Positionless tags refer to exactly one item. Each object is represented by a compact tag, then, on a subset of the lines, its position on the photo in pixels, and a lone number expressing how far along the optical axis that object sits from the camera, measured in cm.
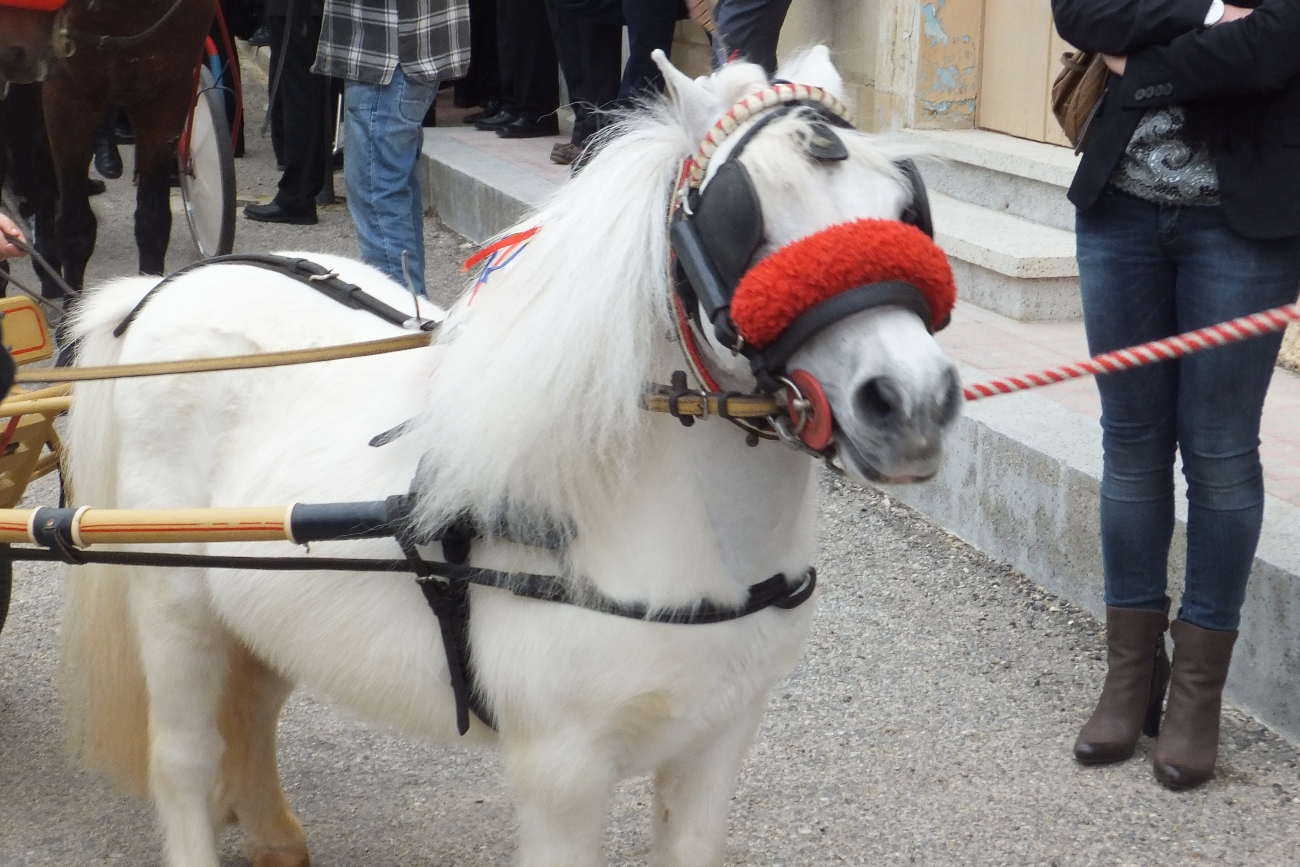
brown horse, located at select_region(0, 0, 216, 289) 520
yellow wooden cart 259
